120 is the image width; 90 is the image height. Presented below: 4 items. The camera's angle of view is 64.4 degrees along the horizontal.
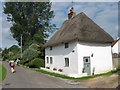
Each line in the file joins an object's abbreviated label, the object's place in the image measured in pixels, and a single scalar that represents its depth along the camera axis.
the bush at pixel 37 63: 17.39
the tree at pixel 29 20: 24.24
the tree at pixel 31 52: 20.08
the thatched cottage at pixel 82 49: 11.61
